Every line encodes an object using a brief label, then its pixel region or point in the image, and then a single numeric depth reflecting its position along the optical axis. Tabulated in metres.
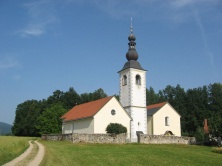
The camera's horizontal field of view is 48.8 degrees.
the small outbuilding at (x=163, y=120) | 35.73
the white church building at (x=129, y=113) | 31.38
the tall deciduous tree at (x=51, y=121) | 40.66
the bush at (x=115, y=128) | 30.43
